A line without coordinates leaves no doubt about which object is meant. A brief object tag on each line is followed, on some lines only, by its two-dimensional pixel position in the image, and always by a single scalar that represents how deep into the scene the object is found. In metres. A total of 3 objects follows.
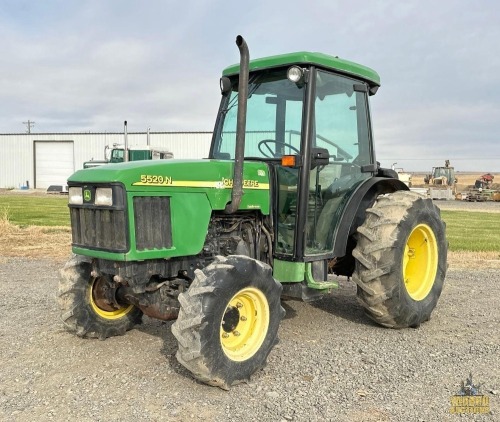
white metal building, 47.31
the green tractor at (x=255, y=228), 4.05
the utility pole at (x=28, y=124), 61.53
